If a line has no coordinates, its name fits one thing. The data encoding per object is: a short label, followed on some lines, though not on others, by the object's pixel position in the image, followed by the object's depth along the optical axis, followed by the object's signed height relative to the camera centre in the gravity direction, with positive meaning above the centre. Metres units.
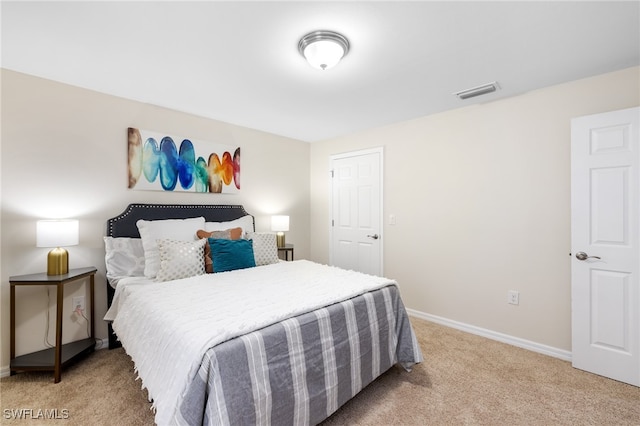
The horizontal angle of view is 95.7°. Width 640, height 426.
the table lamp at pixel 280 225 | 3.85 -0.15
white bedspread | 1.34 -0.56
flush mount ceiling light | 1.78 +1.06
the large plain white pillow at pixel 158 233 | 2.53 -0.19
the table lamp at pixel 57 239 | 2.12 -0.20
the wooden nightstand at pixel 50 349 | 2.07 -1.06
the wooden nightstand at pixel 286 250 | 3.77 -0.47
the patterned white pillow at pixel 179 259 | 2.43 -0.40
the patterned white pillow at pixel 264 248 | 3.04 -0.36
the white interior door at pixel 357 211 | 3.79 +0.05
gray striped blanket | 1.25 -0.81
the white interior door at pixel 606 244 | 2.11 -0.21
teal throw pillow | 2.65 -0.39
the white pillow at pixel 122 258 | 2.52 -0.40
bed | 1.29 -0.64
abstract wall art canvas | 2.89 +0.55
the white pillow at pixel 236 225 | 3.17 -0.13
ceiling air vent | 2.48 +1.12
